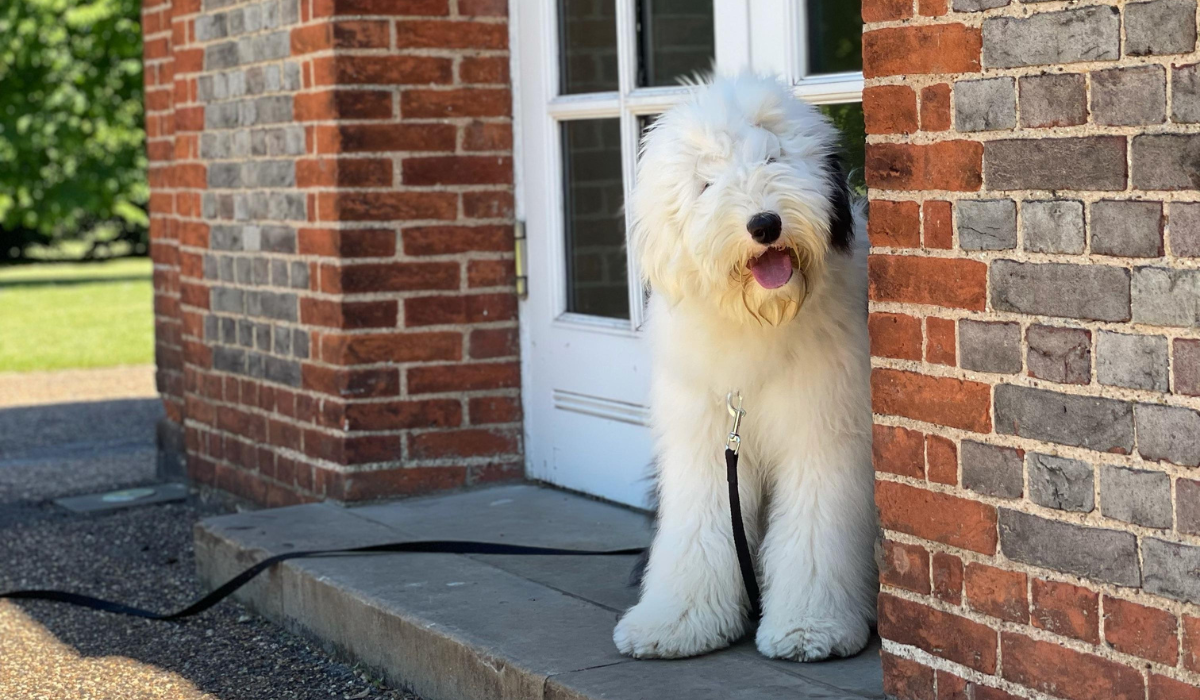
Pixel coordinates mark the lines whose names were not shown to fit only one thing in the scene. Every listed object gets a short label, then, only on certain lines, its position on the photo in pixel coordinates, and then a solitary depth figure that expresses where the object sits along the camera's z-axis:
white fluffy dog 2.85
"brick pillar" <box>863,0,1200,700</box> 2.17
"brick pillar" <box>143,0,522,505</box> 4.91
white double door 4.53
